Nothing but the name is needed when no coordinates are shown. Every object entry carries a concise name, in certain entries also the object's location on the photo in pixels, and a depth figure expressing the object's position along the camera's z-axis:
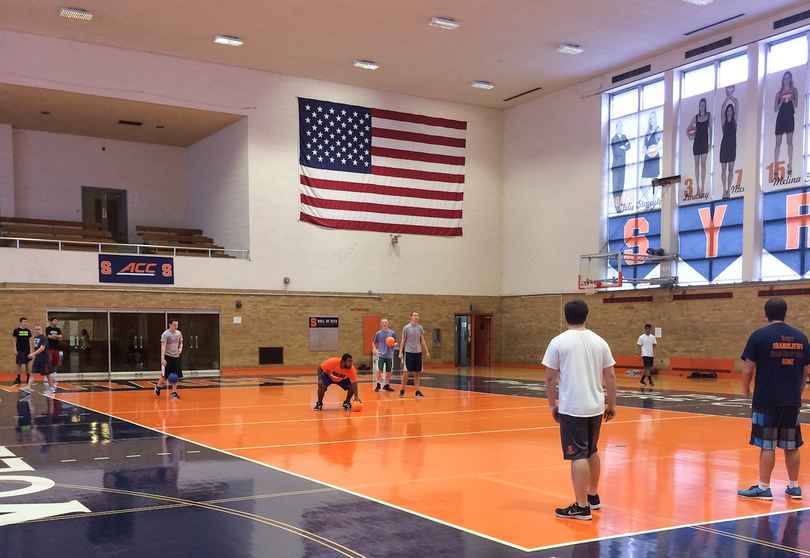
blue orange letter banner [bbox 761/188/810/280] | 25.12
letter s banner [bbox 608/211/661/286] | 30.22
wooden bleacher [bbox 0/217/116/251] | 28.17
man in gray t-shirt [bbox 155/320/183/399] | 18.73
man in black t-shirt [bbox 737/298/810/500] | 7.38
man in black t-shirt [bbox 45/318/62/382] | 23.25
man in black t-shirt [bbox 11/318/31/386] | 21.91
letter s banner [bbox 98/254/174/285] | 28.16
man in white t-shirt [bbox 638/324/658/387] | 24.56
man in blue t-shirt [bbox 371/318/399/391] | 19.70
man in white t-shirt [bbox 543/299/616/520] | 6.62
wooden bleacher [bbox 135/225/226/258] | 30.39
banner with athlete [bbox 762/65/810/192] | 25.30
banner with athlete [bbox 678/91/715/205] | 28.17
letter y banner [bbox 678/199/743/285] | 27.19
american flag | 32.47
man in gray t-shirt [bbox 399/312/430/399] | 18.98
